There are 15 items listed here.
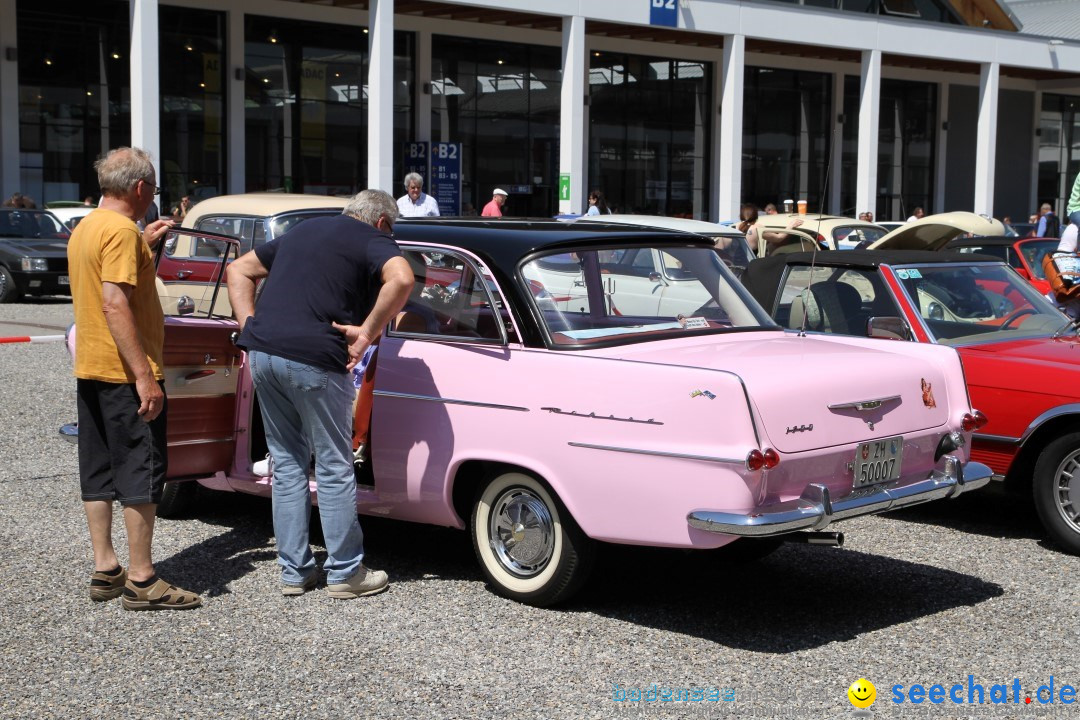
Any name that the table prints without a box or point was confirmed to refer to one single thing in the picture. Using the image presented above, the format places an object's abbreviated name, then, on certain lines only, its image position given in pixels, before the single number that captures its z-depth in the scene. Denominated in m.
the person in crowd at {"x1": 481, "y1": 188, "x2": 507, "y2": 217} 20.36
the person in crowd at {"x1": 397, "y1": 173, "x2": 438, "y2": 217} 16.55
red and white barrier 15.20
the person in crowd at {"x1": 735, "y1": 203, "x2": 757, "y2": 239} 19.44
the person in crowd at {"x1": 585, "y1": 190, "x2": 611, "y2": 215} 24.97
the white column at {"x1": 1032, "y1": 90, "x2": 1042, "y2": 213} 49.81
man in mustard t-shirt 5.36
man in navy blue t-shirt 5.56
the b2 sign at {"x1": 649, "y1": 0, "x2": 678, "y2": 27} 32.91
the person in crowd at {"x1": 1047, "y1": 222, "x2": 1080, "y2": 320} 10.02
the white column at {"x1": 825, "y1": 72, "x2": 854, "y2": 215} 43.94
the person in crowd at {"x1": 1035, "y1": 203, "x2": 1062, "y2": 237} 25.07
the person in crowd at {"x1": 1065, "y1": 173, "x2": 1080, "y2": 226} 10.15
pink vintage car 5.02
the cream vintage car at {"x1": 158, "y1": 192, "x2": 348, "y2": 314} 7.49
